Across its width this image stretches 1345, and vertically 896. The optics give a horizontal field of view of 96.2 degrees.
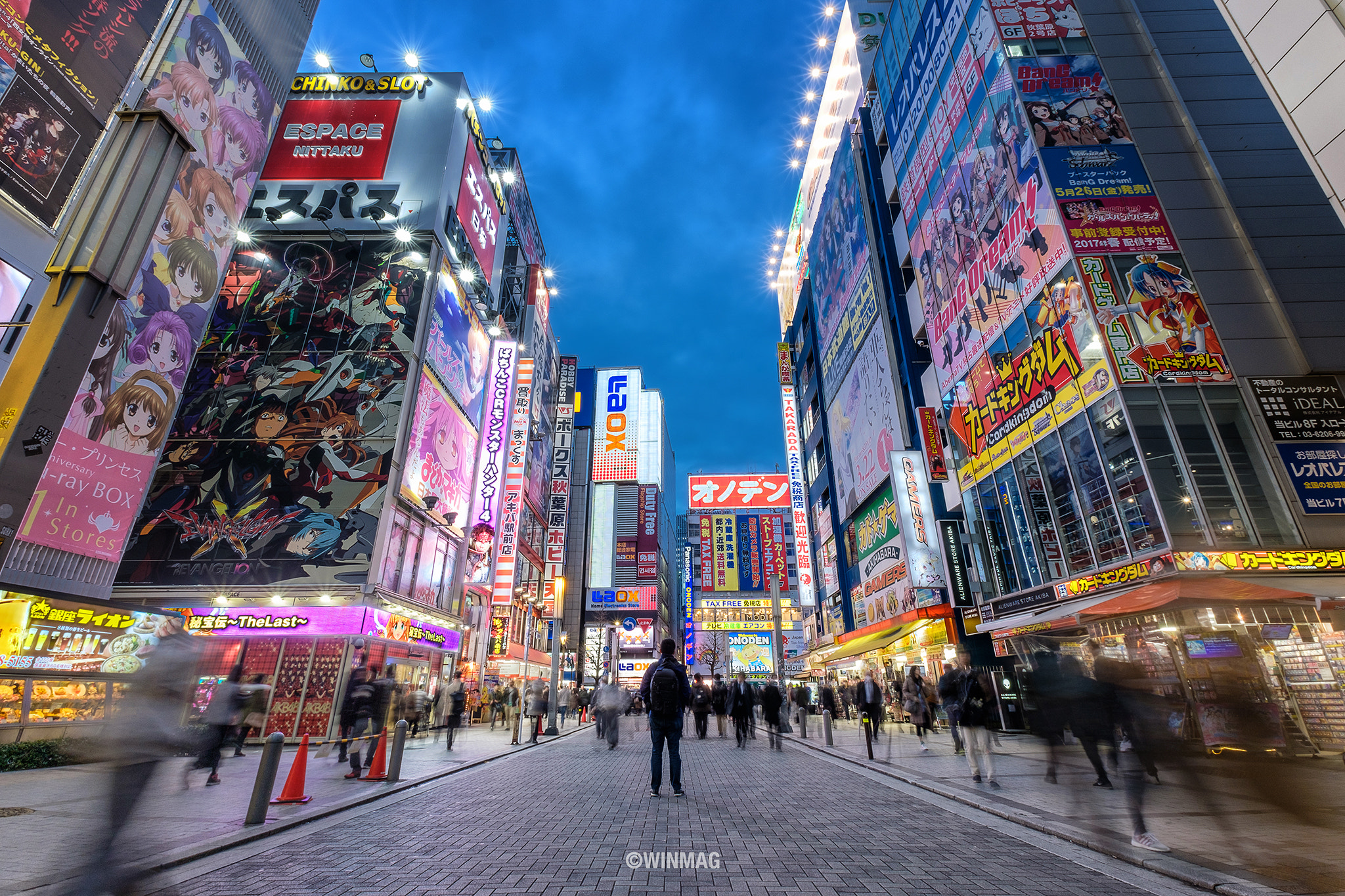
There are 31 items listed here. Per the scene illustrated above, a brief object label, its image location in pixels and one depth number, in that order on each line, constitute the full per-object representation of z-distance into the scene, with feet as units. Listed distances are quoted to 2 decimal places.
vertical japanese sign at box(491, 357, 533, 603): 111.65
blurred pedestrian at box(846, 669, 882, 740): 49.01
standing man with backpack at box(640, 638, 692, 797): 26.27
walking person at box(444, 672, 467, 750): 53.31
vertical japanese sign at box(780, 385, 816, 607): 153.99
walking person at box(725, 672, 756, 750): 60.13
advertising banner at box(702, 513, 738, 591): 349.61
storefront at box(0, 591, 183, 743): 35.50
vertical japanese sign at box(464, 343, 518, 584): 98.32
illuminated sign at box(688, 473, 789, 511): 211.61
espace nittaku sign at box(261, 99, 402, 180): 86.48
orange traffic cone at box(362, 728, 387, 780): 32.09
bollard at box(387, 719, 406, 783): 31.24
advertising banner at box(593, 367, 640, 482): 309.83
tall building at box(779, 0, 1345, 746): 40.63
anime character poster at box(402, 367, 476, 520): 77.82
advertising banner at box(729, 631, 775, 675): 297.33
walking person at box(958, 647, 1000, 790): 30.01
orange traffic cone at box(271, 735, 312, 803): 25.09
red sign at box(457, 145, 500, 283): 95.66
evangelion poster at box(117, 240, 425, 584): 66.74
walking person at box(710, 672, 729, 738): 73.20
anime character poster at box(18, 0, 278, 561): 49.90
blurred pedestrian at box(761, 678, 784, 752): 61.46
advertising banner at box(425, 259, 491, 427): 84.58
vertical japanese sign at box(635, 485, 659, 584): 287.89
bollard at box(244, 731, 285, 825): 20.80
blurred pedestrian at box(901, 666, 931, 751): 56.34
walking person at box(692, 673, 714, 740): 67.87
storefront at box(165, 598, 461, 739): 60.54
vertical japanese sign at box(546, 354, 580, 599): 175.01
